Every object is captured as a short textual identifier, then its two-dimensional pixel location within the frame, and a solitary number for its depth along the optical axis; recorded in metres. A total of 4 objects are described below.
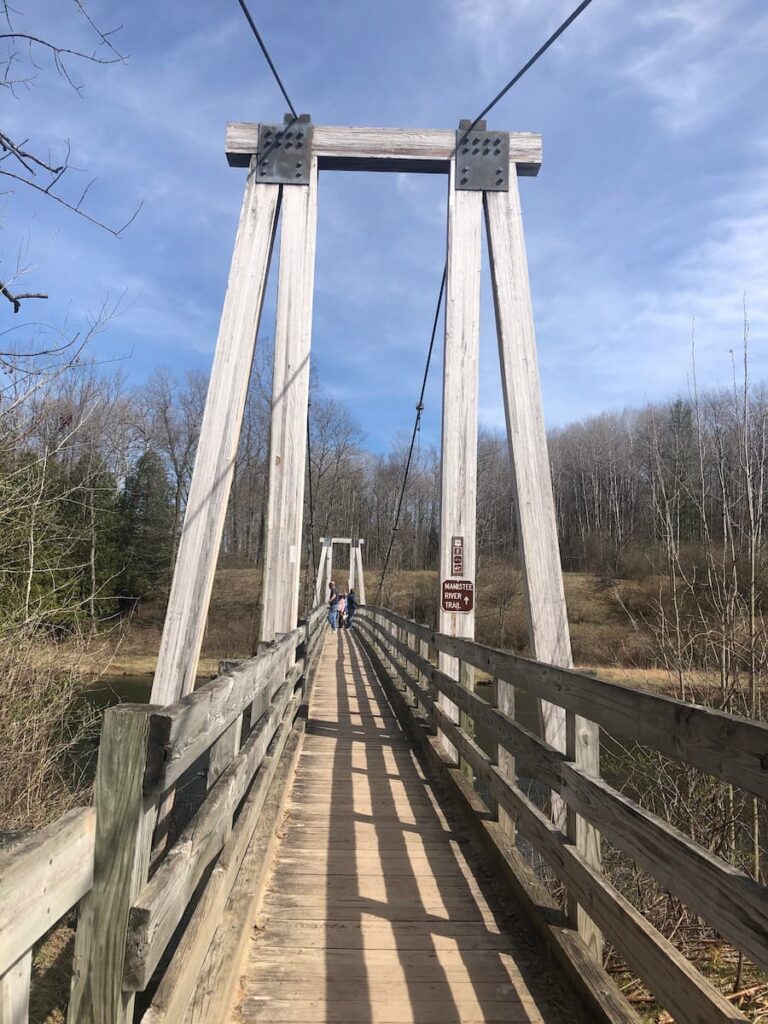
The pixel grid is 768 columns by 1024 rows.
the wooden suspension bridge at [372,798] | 1.31
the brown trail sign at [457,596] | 5.21
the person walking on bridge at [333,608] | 21.31
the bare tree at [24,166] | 2.34
